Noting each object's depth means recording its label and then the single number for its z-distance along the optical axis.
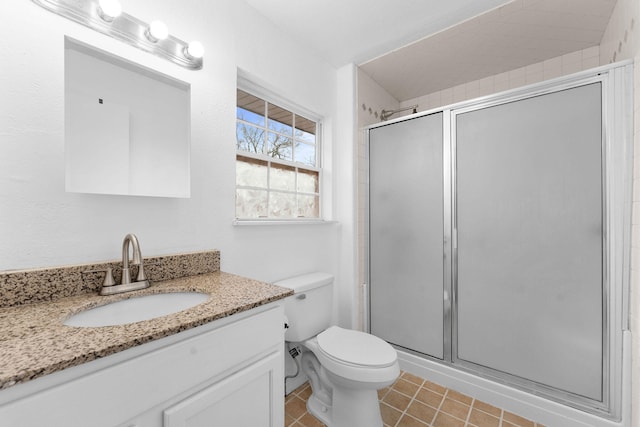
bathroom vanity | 0.54
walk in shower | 1.37
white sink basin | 0.89
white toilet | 1.32
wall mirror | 1.03
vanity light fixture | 1.00
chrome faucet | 1.02
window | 1.71
